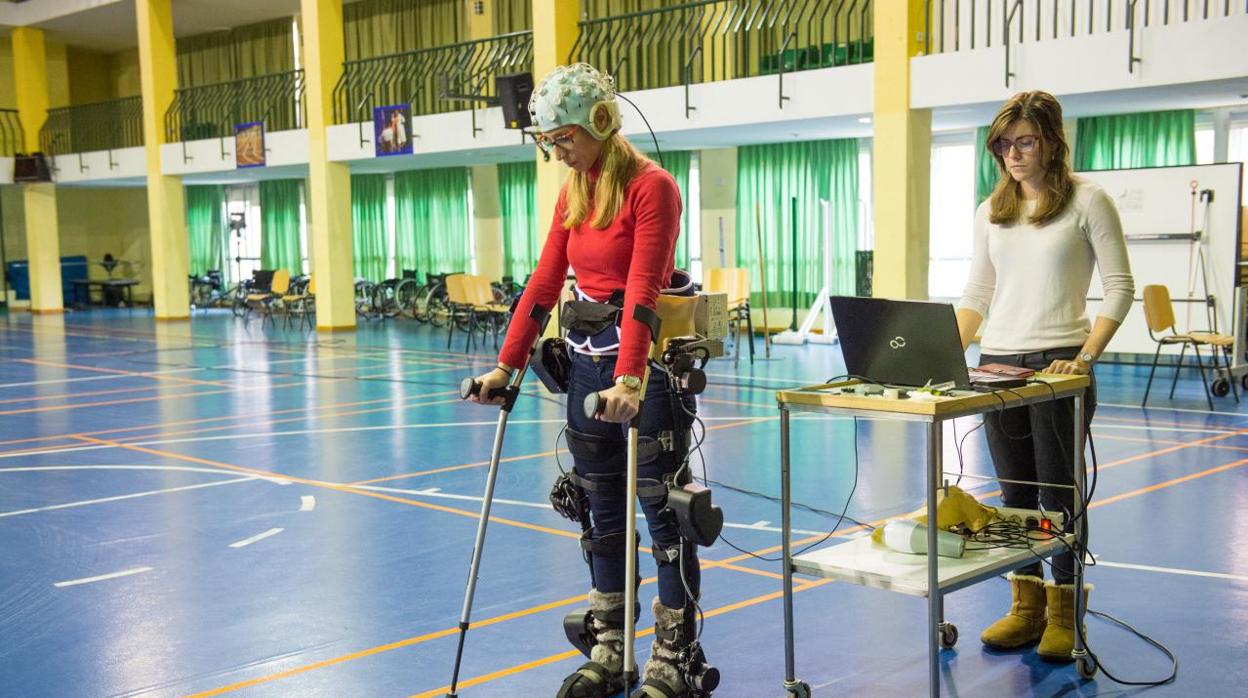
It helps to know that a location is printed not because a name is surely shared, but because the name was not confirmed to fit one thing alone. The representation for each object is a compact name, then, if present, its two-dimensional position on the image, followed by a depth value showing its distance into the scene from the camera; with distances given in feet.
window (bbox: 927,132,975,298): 49.52
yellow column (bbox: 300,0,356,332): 57.31
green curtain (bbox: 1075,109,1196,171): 41.63
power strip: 10.94
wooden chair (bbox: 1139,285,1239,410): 29.09
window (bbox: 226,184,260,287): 84.94
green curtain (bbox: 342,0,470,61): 67.41
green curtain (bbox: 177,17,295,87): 77.20
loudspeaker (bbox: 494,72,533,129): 41.91
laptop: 9.78
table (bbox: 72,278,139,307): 84.28
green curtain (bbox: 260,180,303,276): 80.07
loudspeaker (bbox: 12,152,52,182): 75.10
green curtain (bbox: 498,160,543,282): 63.62
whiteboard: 33.86
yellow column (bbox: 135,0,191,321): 67.92
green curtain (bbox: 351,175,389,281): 74.59
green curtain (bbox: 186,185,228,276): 87.92
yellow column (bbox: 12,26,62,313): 76.89
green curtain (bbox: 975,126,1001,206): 45.69
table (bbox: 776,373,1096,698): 9.29
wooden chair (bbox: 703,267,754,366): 43.91
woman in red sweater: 9.51
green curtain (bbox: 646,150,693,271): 57.11
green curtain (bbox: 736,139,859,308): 51.65
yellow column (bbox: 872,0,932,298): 35.83
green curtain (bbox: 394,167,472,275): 68.23
